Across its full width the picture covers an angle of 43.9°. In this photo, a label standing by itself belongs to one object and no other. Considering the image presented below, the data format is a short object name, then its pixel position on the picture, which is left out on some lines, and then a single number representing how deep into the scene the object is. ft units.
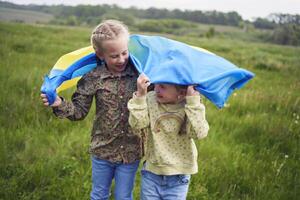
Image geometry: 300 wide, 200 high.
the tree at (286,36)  95.89
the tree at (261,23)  240.36
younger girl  7.47
